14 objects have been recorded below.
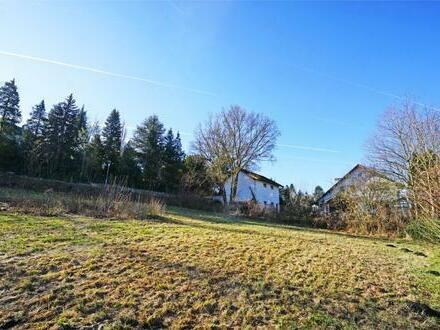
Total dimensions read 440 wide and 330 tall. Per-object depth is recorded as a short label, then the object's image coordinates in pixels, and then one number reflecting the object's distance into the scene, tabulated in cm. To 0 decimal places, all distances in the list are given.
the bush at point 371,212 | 2084
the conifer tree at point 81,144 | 3669
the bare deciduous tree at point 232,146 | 3734
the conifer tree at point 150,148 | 4000
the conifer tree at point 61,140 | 3547
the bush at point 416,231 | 1515
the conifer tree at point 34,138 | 3322
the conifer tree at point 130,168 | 3822
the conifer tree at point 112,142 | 3888
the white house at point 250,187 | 4362
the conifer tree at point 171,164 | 4040
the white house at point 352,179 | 2385
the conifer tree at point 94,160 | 3700
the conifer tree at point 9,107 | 3666
